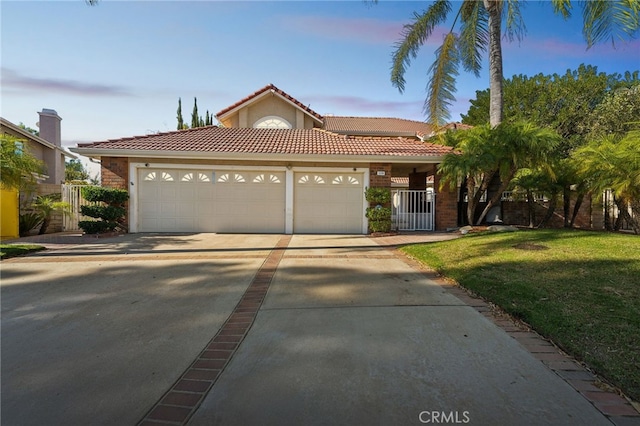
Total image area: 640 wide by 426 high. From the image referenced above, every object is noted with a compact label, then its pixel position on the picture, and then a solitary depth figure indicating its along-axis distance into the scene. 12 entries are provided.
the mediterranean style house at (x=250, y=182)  11.91
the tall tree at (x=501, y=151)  9.95
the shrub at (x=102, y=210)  10.45
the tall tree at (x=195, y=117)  27.38
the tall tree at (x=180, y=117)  27.37
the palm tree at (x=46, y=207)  11.64
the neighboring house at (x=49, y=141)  19.30
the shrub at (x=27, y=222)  11.50
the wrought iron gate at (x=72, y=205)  12.43
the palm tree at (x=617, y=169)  8.32
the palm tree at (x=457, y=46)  11.89
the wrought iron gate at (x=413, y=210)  13.13
